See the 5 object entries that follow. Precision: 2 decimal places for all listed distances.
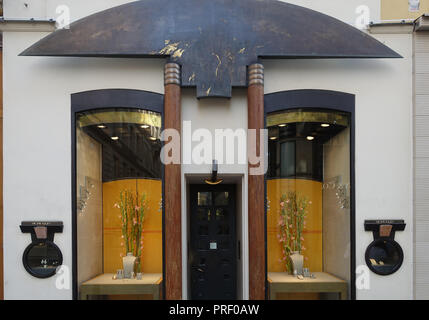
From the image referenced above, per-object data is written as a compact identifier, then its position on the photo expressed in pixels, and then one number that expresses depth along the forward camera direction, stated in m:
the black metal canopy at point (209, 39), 6.74
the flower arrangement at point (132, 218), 7.15
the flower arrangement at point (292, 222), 7.25
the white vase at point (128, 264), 6.96
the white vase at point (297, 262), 7.12
